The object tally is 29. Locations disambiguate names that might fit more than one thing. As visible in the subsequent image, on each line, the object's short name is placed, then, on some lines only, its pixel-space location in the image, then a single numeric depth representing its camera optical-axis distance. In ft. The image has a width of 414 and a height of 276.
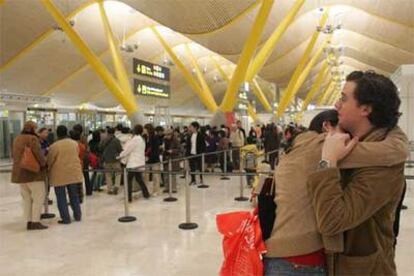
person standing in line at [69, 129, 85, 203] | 30.06
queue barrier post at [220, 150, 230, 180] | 46.39
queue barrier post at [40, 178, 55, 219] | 27.60
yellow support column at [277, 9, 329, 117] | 97.14
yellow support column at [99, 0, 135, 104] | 71.10
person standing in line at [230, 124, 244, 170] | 50.78
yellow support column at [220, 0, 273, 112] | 55.96
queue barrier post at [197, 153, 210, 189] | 40.47
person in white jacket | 32.63
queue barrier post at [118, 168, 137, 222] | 26.23
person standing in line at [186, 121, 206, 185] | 45.03
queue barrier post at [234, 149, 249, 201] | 32.51
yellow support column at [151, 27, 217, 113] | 90.27
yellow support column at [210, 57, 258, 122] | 142.14
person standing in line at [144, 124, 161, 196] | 38.11
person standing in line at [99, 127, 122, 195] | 36.24
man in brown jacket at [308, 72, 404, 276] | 5.16
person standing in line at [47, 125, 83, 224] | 25.34
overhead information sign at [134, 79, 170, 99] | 61.16
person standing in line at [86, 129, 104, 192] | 38.10
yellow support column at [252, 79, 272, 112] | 136.33
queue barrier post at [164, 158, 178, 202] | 33.40
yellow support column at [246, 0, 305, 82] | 70.33
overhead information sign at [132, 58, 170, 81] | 60.70
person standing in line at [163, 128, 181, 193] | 40.88
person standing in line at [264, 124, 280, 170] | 49.83
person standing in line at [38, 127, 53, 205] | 29.89
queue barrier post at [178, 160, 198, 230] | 24.04
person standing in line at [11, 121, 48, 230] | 24.14
